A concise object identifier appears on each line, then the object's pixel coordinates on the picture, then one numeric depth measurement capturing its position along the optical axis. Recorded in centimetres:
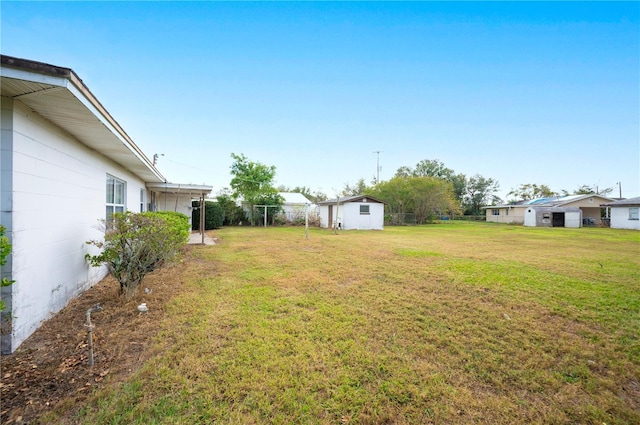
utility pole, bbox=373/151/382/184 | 3788
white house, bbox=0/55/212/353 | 255
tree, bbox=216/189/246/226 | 2103
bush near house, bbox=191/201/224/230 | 1784
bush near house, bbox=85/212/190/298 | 412
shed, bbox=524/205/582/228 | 2450
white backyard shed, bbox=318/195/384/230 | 1922
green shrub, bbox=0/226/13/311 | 194
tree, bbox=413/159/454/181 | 4456
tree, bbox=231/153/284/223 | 2445
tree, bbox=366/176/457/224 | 2702
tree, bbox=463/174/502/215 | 4325
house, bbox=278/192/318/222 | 2317
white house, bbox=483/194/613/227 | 2539
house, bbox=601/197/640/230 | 2016
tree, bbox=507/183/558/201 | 4091
